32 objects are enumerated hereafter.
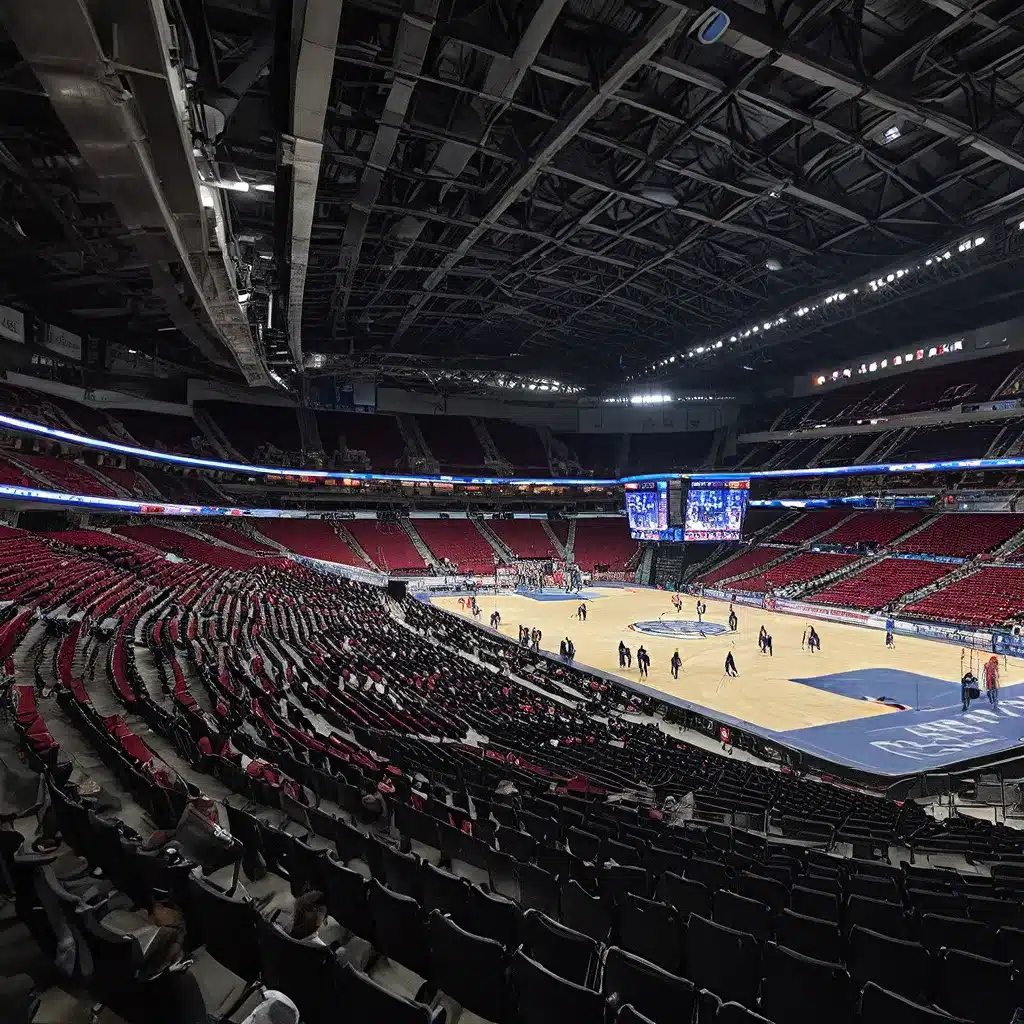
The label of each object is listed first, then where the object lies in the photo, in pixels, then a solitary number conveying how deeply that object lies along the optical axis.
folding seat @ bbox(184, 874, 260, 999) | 3.77
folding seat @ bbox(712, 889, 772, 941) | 5.25
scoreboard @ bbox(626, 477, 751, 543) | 47.22
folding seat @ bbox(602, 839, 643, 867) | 6.97
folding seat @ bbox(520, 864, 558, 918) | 5.52
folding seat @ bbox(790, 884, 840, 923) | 5.88
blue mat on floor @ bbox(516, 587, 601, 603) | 48.09
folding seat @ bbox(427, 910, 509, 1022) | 3.70
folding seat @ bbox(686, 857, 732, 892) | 6.49
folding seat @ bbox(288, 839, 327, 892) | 4.83
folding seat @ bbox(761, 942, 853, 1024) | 3.76
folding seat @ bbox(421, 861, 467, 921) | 4.73
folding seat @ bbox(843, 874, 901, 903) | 6.66
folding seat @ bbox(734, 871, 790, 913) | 6.08
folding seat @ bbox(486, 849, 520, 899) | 5.79
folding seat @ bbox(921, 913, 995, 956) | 5.22
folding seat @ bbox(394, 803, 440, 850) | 6.91
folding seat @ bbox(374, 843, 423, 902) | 5.09
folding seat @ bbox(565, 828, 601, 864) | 7.22
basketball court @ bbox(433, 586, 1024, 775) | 17.28
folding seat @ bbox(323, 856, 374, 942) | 4.49
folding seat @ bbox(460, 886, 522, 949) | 4.41
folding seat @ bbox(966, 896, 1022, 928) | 6.15
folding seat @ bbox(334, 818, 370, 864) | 5.74
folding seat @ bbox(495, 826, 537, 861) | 6.77
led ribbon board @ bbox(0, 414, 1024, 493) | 31.86
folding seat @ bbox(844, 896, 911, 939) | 5.56
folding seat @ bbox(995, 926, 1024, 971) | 5.04
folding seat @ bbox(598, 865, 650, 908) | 5.66
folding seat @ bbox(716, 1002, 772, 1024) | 3.23
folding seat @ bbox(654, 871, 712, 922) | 5.61
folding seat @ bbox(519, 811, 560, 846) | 7.73
